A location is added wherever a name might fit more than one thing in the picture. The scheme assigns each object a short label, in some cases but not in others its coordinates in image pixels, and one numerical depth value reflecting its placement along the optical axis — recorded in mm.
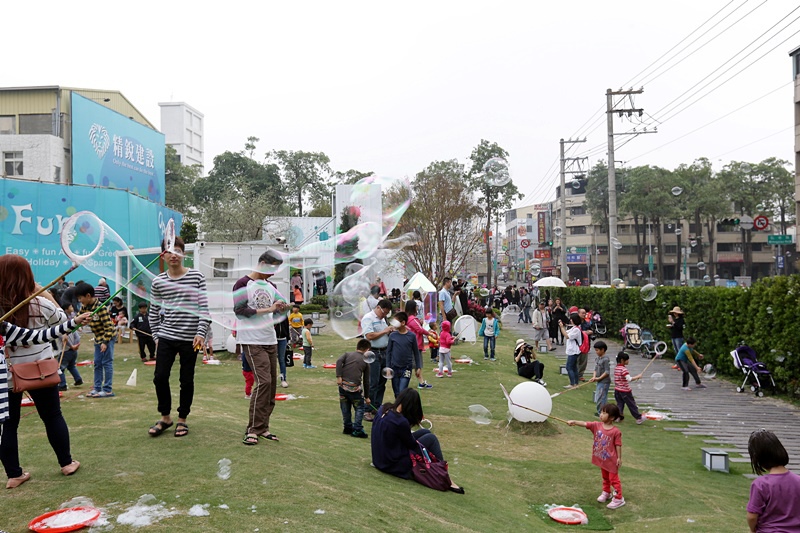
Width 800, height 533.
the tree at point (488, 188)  36125
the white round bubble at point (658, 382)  11230
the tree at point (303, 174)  74875
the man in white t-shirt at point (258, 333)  6531
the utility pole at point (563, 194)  39594
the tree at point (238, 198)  48781
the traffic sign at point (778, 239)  36375
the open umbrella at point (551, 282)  25925
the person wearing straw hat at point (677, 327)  16859
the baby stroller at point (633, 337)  23219
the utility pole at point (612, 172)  30000
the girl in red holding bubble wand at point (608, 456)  7363
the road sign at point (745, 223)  45194
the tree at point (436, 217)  33312
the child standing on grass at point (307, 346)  15719
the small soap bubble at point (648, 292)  18781
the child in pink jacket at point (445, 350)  14875
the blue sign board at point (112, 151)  33094
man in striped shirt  6121
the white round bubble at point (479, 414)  9359
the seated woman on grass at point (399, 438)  6875
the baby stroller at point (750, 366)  14667
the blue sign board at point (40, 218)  24516
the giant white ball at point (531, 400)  10219
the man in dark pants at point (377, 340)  9612
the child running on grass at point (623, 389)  11528
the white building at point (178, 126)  94875
